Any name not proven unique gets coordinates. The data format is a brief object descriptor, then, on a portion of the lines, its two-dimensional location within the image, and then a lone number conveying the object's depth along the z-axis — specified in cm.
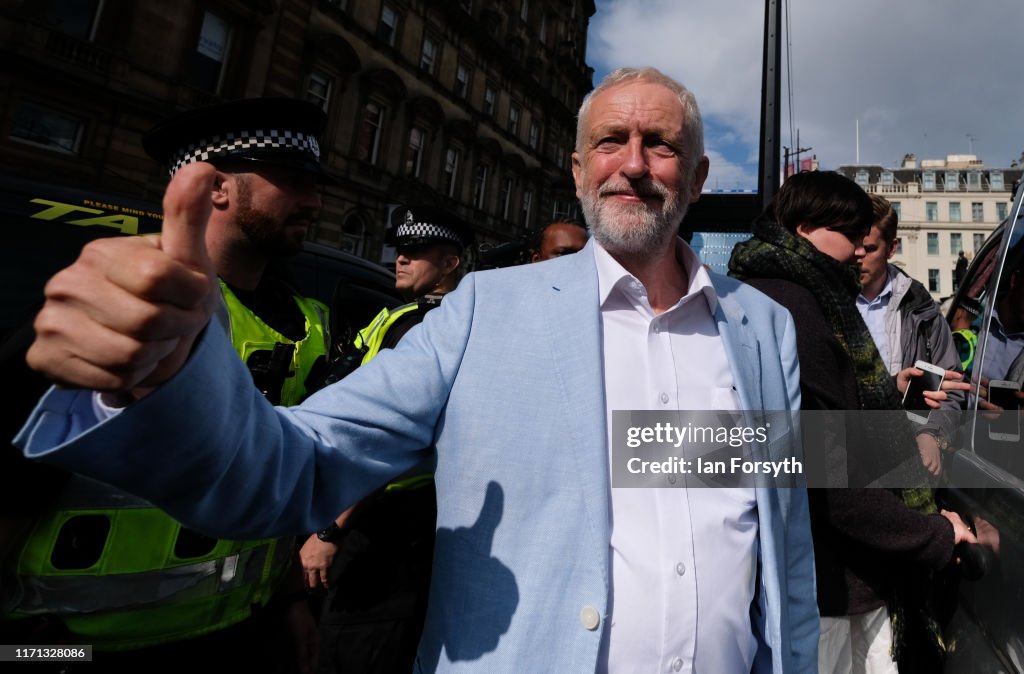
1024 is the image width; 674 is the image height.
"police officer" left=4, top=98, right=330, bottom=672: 130
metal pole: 387
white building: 4691
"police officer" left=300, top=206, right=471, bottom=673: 214
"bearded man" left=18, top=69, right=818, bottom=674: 75
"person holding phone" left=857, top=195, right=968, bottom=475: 331
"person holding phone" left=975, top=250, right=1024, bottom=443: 184
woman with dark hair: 163
